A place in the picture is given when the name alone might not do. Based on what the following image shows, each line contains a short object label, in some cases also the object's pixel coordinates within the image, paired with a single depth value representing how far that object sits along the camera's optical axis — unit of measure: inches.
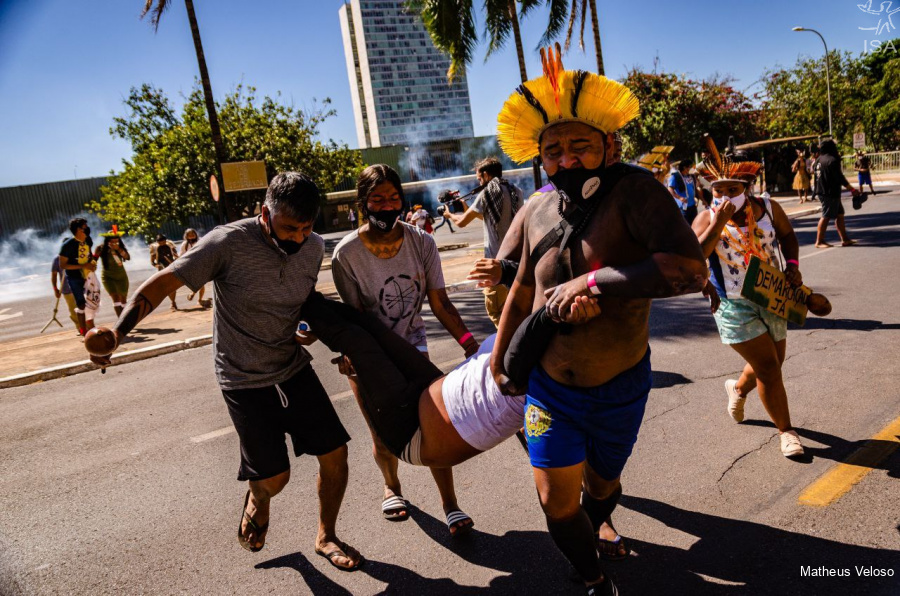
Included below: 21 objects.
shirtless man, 81.3
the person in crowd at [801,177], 816.3
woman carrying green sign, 143.0
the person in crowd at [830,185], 428.1
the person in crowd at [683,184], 458.6
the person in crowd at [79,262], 362.0
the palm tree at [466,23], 625.8
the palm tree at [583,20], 656.4
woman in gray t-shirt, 127.0
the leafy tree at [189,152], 992.2
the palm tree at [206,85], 459.2
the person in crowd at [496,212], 199.0
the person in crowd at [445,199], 266.7
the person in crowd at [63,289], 418.0
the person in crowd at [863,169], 742.5
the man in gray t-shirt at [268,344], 110.3
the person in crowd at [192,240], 484.4
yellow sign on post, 475.4
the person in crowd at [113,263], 392.5
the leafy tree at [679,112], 1047.6
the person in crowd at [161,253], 503.8
